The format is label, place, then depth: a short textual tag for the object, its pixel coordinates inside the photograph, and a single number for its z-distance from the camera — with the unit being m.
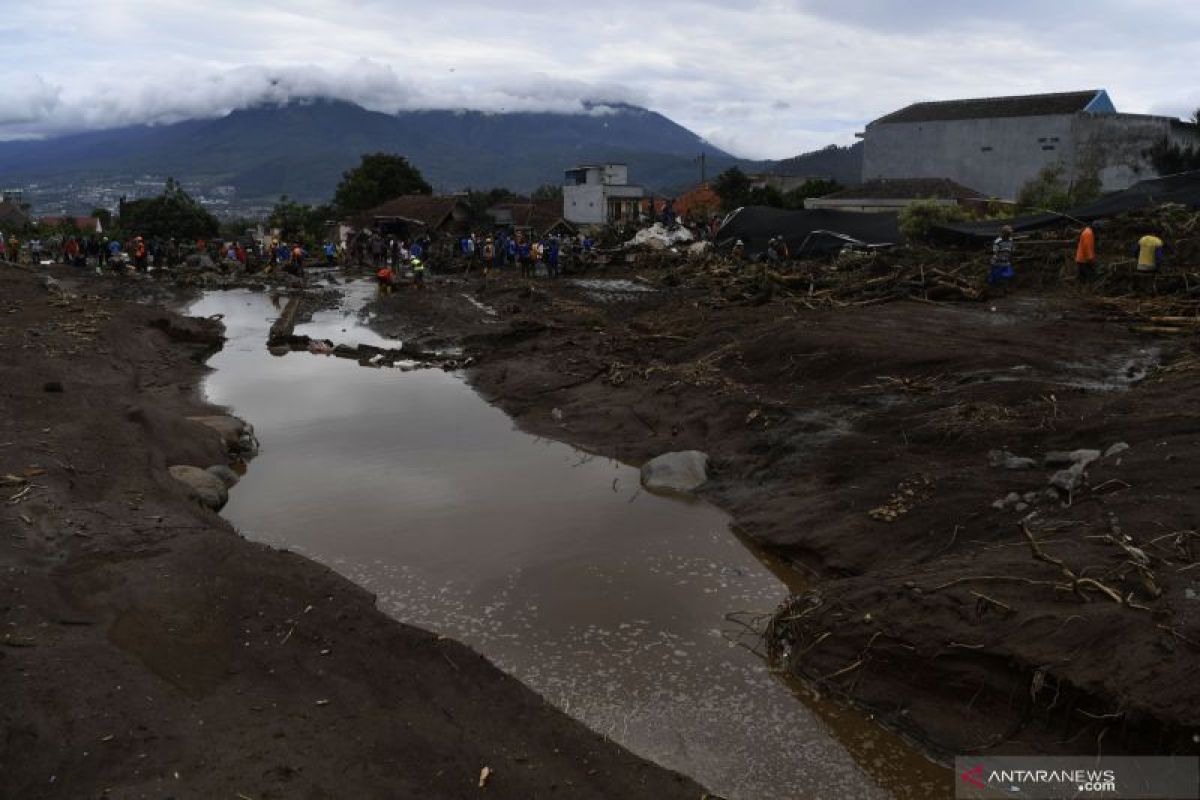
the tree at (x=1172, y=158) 42.28
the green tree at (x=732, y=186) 59.24
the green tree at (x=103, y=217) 76.59
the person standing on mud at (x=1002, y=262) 19.59
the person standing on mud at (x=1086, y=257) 18.39
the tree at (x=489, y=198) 71.22
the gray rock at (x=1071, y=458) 9.30
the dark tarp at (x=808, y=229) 28.62
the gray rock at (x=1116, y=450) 9.23
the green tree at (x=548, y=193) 83.76
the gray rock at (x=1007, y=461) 9.75
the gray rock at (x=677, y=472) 12.59
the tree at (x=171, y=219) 59.84
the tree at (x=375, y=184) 67.50
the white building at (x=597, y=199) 68.44
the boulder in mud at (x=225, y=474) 12.68
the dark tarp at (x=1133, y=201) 22.39
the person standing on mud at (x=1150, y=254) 16.84
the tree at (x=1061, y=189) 35.03
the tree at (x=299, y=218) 65.38
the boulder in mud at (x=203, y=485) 11.45
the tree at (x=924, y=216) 29.06
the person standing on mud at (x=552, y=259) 34.97
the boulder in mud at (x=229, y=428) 14.23
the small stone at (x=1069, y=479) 8.83
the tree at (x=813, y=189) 52.28
